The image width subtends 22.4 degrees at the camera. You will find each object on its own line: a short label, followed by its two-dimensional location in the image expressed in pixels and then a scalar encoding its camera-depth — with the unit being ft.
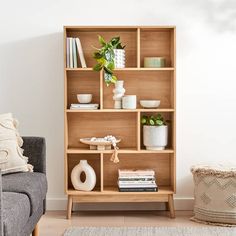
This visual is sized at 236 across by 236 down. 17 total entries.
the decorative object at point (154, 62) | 16.29
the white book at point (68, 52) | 16.06
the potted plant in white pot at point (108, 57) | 15.76
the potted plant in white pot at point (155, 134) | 16.19
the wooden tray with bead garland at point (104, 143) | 16.17
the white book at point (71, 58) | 16.07
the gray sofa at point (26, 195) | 10.03
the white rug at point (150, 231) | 14.30
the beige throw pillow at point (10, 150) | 13.35
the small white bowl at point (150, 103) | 16.29
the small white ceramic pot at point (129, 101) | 16.19
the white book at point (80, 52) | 16.15
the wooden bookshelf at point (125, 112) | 16.80
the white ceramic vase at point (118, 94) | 16.35
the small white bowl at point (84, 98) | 16.28
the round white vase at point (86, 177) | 16.20
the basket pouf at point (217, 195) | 15.23
